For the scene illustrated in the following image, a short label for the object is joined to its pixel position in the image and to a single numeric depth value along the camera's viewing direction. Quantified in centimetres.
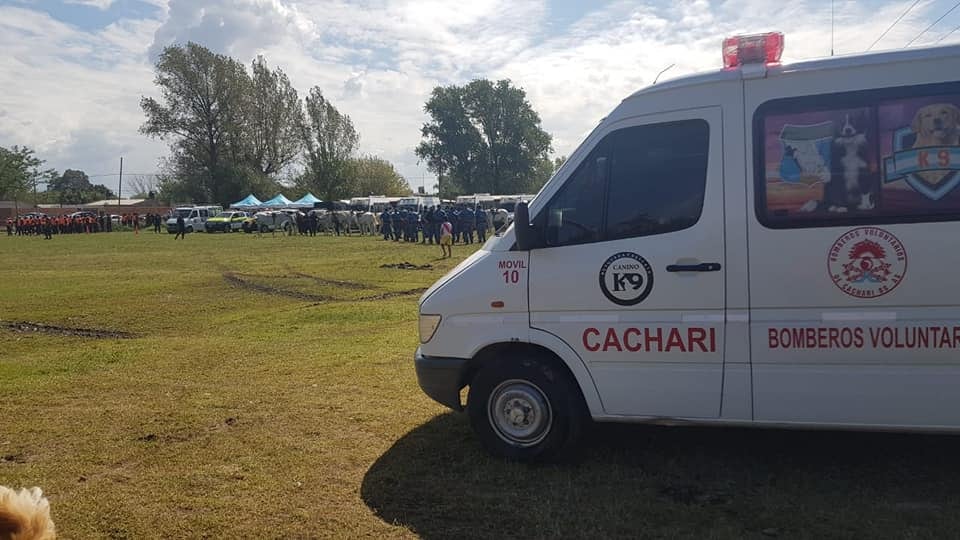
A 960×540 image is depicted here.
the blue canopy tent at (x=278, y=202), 5919
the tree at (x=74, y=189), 10738
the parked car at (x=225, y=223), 5238
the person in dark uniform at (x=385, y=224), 3931
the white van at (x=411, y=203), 5135
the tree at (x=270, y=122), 7075
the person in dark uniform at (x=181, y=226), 4529
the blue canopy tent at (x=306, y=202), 6062
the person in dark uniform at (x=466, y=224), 3338
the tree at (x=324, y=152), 7525
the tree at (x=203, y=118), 6619
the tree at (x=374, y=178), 7818
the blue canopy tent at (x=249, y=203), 6028
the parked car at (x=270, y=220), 5062
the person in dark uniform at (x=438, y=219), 3241
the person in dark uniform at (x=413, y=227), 3688
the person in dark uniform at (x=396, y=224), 3839
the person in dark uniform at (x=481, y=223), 3450
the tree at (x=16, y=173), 8000
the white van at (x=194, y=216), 5303
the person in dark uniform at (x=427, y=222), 3366
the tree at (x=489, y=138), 9438
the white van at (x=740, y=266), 430
